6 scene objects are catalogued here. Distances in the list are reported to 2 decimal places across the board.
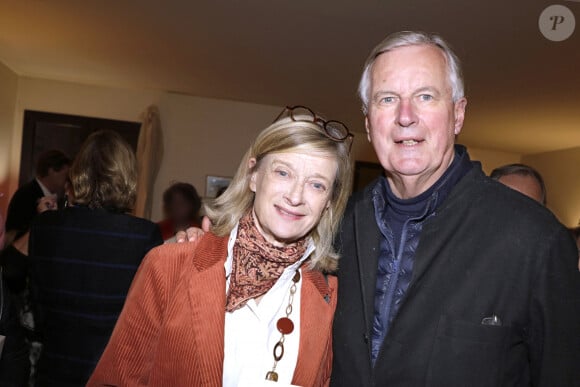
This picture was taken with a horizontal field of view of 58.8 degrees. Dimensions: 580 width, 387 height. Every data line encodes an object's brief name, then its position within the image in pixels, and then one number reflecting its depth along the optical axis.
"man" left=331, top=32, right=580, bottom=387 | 1.49
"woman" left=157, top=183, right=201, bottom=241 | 4.10
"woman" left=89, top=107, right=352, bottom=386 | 1.68
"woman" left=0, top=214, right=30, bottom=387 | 1.78
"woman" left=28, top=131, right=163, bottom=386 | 2.36
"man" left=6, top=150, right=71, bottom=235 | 4.32
